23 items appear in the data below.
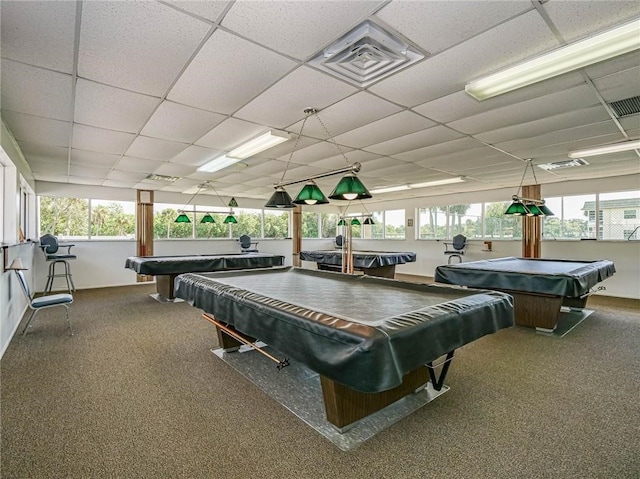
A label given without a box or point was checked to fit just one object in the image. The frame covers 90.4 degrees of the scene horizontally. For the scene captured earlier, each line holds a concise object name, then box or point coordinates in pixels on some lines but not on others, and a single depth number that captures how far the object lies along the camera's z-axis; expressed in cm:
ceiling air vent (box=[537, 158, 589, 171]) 541
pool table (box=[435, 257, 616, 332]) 391
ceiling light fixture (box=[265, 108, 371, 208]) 297
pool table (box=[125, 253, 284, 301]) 563
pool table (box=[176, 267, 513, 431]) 152
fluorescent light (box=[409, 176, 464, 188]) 716
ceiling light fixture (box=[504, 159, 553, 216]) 500
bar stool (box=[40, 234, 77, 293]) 641
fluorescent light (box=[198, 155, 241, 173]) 523
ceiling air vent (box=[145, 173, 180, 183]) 679
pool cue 280
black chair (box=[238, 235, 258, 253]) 965
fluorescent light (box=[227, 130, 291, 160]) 400
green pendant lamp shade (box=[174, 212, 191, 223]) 710
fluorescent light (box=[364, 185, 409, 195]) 832
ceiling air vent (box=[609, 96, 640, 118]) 301
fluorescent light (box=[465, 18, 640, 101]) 203
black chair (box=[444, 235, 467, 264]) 869
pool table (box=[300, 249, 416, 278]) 681
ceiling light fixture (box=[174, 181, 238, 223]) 716
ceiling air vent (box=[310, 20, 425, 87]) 207
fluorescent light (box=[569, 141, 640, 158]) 436
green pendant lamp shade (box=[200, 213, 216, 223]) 782
